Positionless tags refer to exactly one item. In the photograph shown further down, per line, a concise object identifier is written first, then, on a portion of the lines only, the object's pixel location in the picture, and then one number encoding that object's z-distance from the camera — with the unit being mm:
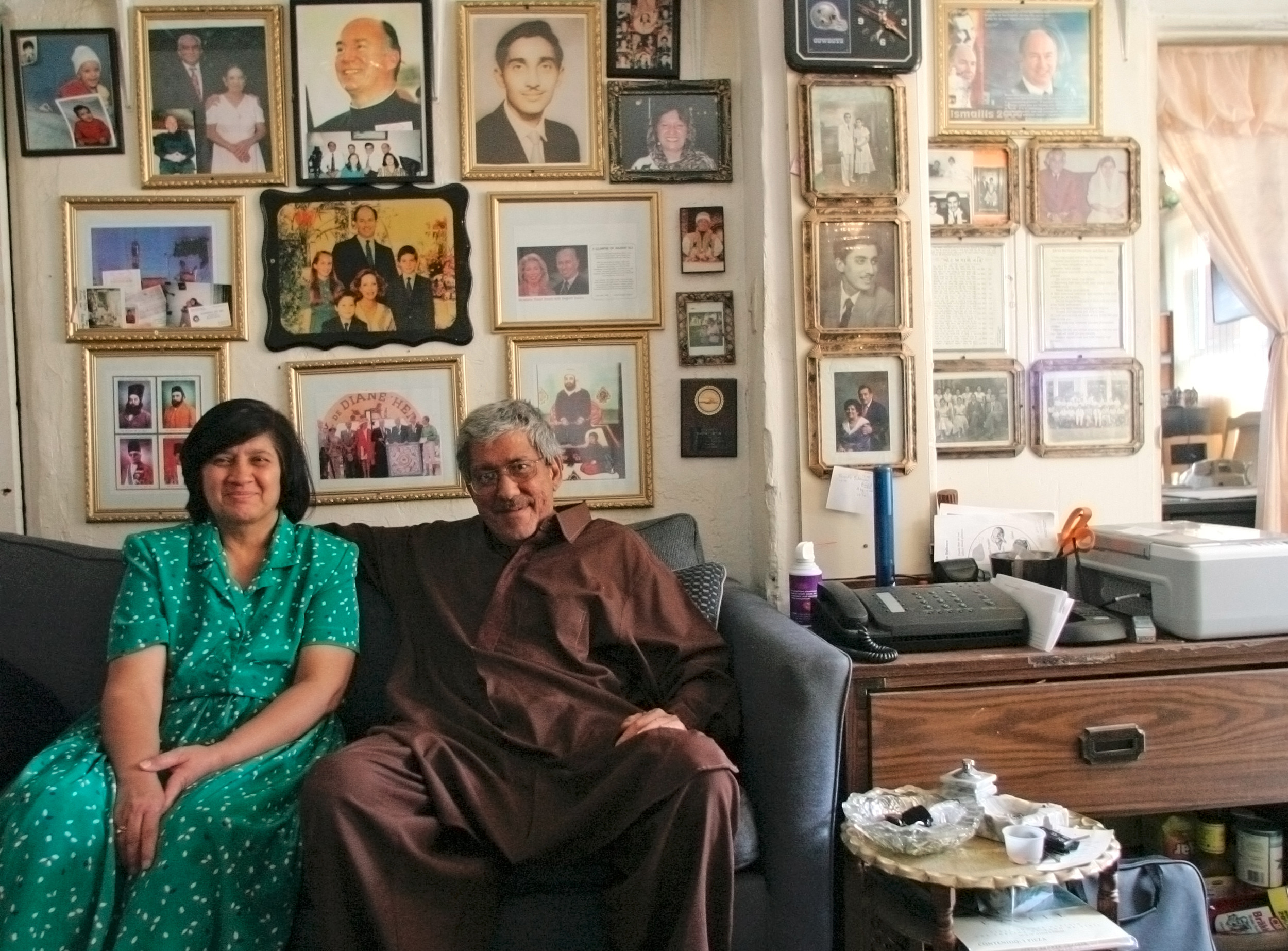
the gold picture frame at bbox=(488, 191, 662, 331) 2191
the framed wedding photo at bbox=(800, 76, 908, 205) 2002
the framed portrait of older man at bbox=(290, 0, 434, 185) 2148
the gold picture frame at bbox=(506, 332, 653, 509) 2197
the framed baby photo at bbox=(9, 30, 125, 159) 2135
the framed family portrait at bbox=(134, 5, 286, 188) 2143
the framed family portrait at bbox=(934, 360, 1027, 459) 2230
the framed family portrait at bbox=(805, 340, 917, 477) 2014
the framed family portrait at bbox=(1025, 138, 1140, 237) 2244
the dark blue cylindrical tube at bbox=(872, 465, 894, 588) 1894
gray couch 1356
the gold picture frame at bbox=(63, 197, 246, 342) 2135
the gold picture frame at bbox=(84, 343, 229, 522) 2141
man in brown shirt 1294
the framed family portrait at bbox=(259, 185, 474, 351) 2158
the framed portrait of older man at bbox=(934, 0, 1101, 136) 2236
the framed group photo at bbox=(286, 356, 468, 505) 2164
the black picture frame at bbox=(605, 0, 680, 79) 2188
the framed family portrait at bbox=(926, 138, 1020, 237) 2229
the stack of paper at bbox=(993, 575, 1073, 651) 1554
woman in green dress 1278
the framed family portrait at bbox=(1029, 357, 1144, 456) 2240
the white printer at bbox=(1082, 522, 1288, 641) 1582
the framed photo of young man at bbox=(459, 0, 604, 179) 2180
